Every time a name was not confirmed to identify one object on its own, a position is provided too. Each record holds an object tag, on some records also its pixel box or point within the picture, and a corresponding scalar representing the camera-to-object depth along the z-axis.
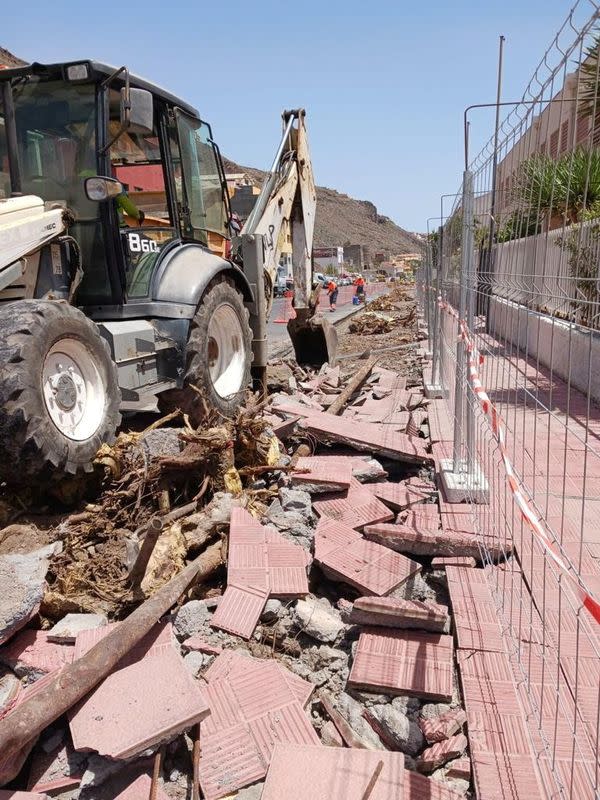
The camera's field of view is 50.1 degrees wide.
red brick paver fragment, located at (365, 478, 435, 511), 4.95
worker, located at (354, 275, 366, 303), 33.37
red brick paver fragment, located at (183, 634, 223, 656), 3.28
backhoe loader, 4.01
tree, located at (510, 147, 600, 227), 2.42
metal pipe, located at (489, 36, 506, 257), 3.65
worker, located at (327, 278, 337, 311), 27.80
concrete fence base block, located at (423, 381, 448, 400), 8.32
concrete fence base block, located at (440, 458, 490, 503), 4.64
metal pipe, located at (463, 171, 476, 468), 4.66
